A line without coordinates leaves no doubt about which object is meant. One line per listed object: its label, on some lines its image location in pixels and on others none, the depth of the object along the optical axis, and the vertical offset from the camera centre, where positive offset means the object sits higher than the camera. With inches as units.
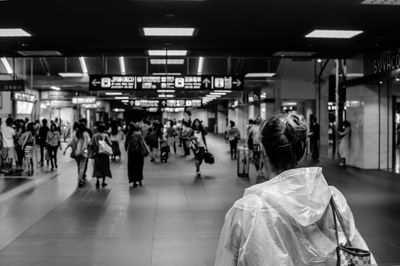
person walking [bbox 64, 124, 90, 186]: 493.4 -28.4
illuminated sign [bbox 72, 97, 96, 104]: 1221.7 +52.0
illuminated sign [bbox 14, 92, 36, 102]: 748.6 +38.2
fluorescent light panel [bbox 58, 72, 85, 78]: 756.0 +73.6
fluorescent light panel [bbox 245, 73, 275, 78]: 793.3 +75.3
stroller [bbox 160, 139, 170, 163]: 758.5 -45.6
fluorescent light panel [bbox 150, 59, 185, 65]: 788.9 +96.7
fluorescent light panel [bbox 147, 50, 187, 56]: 597.3 +85.4
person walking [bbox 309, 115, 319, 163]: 747.4 -35.8
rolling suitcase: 550.9 -47.0
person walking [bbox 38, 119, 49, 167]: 685.7 -19.9
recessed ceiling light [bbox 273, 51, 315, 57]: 579.8 +80.5
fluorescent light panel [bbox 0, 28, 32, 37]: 445.1 +82.2
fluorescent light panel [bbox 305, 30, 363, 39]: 453.4 +82.2
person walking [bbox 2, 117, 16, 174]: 557.9 -24.0
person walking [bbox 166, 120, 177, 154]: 949.2 -24.0
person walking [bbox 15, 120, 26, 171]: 583.3 -31.6
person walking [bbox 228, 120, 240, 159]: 825.5 -27.1
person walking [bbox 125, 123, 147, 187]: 475.2 -34.6
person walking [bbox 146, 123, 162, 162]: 780.1 -32.3
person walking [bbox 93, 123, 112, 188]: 471.5 -42.6
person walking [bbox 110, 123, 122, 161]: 704.2 -33.7
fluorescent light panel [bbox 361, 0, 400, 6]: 339.9 +82.5
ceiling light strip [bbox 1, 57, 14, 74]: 735.5 +85.2
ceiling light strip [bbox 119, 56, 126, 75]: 818.8 +96.7
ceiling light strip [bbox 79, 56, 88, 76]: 806.5 +91.9
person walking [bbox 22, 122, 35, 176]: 554.0 -27.7
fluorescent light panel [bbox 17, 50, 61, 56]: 577.0 +80.9
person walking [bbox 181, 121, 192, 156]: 823.1 -26.3
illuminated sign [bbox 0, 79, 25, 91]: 633.0 +46.4
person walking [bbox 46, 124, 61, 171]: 634.2 -26.1
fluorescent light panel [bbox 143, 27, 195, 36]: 449.1 +83.5
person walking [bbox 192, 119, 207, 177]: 571.8 -29.8
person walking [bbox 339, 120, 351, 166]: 639.1 -30.0
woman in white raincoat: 63.8 -13.3
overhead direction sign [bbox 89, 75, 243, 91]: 578.6 +45.7
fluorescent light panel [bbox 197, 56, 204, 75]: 831.7 +93.8
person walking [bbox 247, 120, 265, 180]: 531.0 -29.0
